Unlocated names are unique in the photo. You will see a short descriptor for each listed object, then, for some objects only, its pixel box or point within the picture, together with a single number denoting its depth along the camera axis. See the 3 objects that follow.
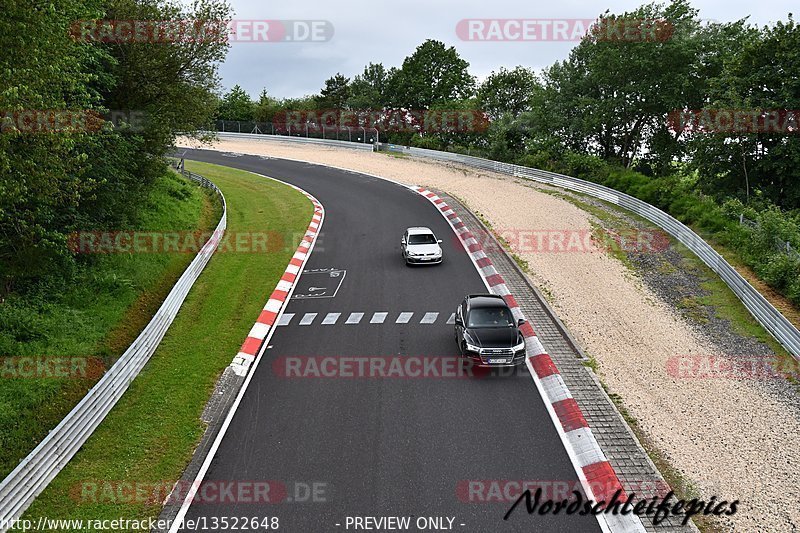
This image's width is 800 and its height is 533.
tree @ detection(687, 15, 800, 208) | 24.98
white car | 20.89
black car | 13.33
